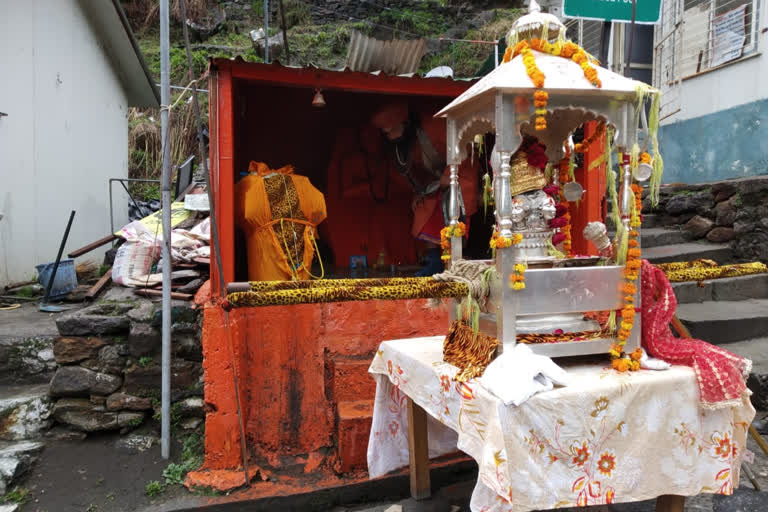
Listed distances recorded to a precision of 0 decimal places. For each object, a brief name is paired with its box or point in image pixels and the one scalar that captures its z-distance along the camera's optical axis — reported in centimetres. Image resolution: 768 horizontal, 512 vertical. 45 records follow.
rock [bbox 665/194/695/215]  630
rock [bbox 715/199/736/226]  586
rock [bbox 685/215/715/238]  605
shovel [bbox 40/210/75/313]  574
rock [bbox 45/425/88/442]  402
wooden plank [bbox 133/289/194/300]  429
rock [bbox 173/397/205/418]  412
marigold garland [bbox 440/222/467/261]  260
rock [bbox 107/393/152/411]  407
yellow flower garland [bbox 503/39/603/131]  191
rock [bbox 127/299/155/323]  411
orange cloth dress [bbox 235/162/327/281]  463
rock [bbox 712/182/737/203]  591
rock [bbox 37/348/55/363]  466
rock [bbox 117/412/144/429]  407
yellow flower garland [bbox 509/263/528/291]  190
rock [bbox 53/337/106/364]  405
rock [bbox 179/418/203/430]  412
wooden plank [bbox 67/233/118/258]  564
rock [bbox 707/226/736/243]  585
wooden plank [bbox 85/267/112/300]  523
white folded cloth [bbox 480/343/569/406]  170
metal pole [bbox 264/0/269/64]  502
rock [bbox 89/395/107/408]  409
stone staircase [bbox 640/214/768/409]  437
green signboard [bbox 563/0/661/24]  404
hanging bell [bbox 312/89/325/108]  454
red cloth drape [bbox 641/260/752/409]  189
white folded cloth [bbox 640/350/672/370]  201
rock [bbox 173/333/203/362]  411
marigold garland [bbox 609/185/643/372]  200
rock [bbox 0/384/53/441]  398
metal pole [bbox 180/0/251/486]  341
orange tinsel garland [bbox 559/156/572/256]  241
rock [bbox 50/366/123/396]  403
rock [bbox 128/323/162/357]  408
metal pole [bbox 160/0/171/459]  357
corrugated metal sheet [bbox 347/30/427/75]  434
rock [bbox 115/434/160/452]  399
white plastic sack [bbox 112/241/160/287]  482
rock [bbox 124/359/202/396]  411
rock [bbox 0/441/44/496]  347
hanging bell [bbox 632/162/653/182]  206
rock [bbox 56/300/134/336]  405
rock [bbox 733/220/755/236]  568
